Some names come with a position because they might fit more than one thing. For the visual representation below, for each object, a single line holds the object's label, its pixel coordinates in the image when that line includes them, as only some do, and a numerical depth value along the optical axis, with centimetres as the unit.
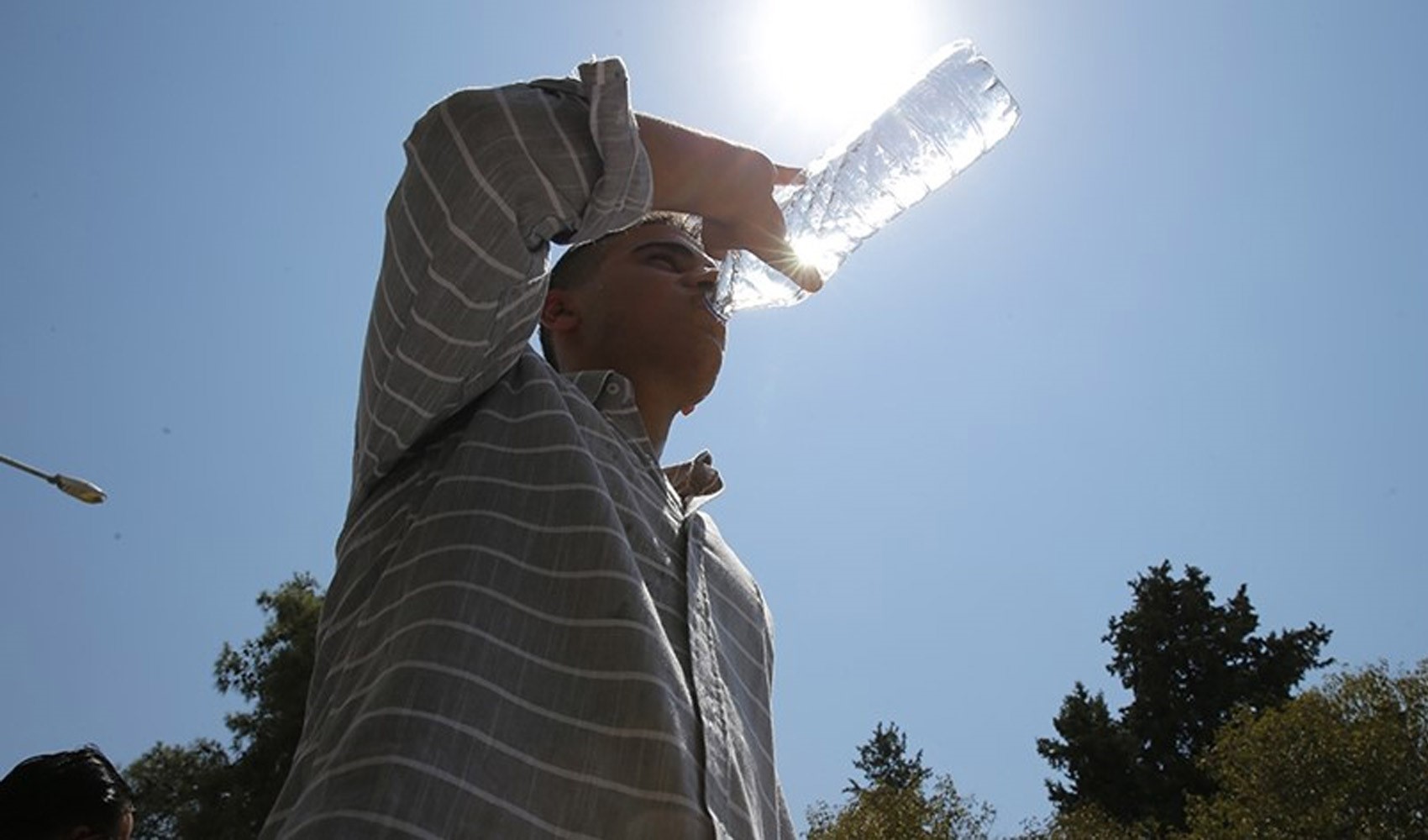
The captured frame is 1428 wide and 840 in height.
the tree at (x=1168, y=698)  3081
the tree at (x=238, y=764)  1634
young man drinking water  123
